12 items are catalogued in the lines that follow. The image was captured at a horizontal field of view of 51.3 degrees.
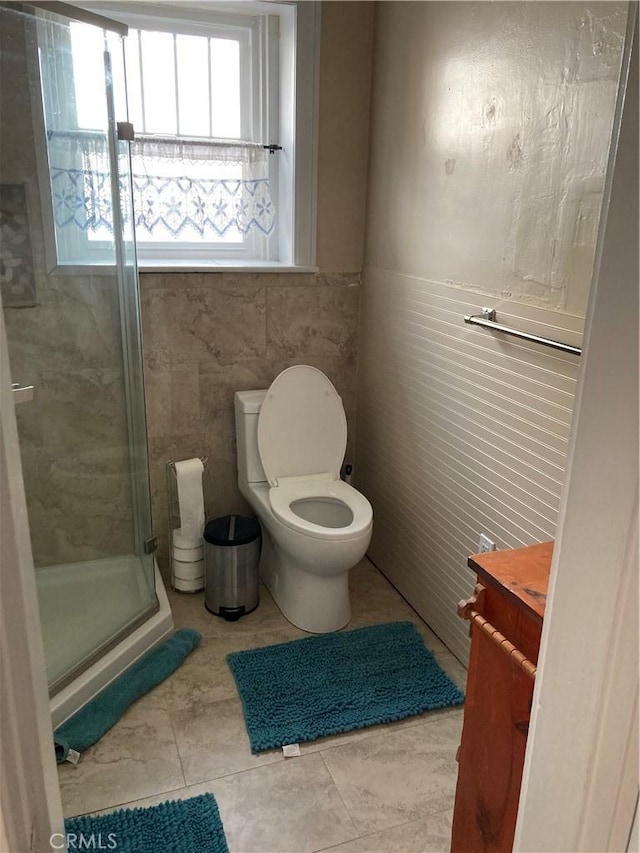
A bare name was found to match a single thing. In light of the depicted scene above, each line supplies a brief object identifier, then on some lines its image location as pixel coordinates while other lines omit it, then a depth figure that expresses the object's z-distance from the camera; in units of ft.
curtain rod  8.55
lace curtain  8.67
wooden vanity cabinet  3.64
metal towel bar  5.43
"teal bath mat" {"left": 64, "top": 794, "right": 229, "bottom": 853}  5.32
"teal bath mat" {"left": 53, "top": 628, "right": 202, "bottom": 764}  6.28
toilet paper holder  8.90
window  8.48
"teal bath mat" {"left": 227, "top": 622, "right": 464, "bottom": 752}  6.64
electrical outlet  6.79
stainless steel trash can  8.24
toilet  8.08
